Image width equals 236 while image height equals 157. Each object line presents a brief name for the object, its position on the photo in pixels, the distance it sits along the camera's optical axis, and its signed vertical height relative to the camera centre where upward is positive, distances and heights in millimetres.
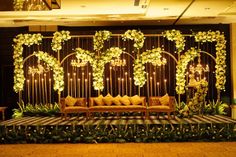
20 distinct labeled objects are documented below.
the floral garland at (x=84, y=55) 9316 +797
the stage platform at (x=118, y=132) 7168 -1225
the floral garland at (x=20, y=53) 9459 +913
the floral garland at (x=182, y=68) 9387 +342
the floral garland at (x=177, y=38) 9396 +1288
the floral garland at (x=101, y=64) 9264 +506
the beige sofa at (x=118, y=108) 8522 -783
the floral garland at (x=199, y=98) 8476 -549
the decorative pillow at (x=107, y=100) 8802 -569
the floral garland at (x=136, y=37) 9322 +1325
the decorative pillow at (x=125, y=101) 8796 -606
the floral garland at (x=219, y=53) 9419 +785
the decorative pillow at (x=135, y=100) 8836 -586
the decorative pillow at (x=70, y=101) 8785 -577
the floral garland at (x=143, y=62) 9264 +545
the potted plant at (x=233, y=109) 9887 -1031
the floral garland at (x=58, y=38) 9447 +1346
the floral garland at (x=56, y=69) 9373 +383
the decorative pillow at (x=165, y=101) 8745 -622
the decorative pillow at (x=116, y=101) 8785 -601
